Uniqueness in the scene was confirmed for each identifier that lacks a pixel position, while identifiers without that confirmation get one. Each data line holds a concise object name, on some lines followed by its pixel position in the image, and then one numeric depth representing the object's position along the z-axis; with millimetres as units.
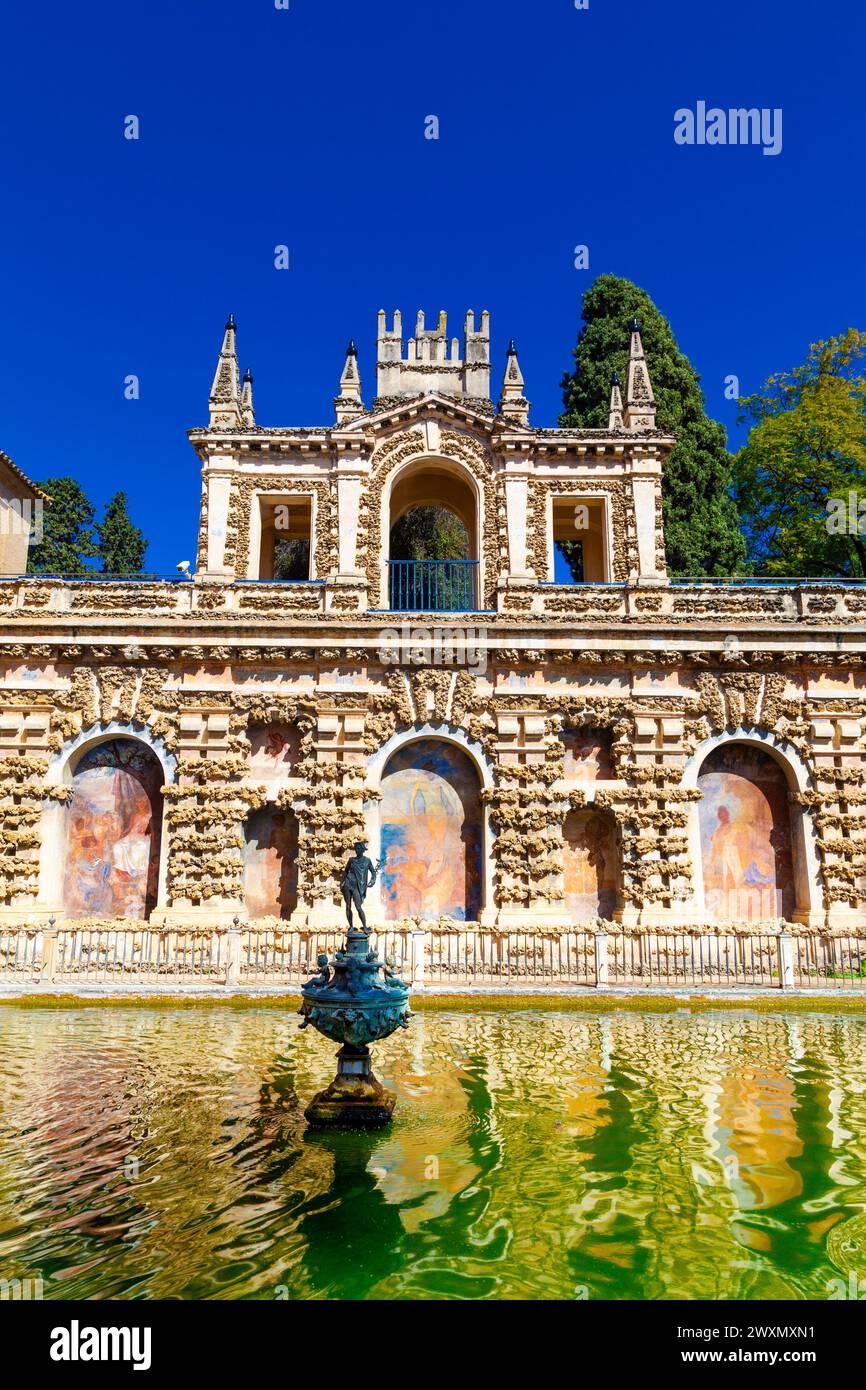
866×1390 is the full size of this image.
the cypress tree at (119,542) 45969
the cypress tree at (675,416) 33594
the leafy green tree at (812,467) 30578
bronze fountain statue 9008
